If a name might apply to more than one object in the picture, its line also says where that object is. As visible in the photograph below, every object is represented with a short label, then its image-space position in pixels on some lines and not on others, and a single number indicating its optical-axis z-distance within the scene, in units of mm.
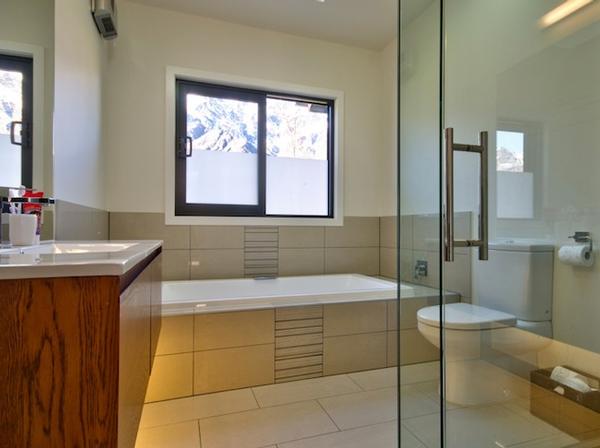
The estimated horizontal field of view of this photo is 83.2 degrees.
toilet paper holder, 1551
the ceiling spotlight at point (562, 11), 1571
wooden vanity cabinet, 545
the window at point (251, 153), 2746
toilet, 1686
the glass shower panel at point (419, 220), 1434
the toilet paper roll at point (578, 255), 1553
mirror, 1309
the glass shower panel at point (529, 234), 1538
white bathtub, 1820
